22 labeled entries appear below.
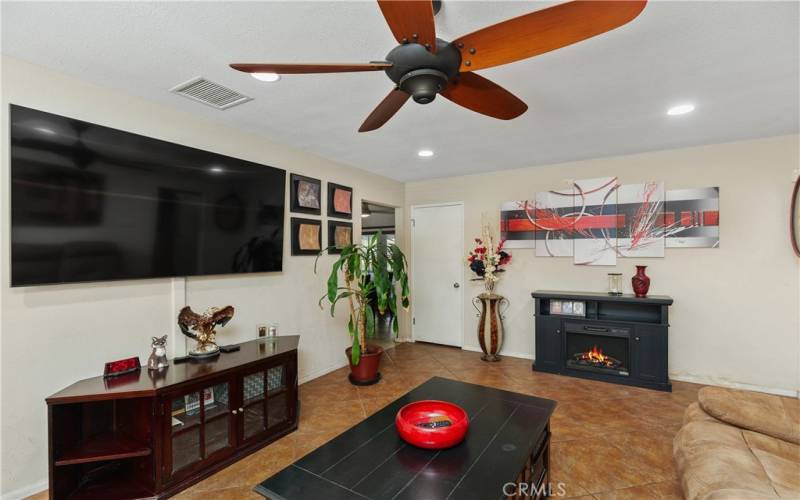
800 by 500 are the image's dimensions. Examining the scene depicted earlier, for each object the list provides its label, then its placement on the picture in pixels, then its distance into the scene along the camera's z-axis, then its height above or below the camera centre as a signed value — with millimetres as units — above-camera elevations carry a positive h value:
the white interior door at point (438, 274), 5207 -329
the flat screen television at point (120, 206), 2002 +318
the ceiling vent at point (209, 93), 2307 +1088
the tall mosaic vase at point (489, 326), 4559 -959
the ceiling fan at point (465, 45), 1095 +726
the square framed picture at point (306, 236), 3703 +174
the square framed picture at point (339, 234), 4156 +218
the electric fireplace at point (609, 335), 3596 -907
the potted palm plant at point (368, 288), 3600 -373
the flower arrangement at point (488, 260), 4574 -109
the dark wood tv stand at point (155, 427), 1962 -1061
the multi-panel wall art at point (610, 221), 3752 +353
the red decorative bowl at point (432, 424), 1585 -818
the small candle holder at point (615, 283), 3945 -356
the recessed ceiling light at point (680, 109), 2689 +1083
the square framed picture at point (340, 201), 4148 +611
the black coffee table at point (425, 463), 1344 -890
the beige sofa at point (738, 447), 1400 -922
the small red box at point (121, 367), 2211 -722
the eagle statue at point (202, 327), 2607 -550
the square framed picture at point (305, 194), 3674 +616
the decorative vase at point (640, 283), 3758 -337
